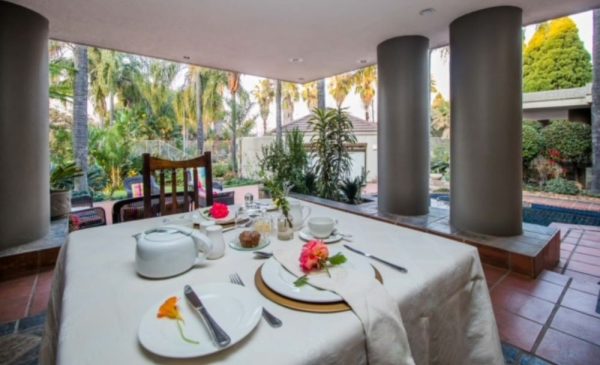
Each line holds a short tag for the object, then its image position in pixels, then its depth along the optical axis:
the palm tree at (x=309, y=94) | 13.49
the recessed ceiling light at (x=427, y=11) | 2.52
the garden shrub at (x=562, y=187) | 5.75
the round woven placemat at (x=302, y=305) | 0.68
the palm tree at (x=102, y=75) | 10.26
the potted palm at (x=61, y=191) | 3.02
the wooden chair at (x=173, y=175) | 1.73
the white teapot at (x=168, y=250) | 0.85
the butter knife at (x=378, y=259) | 0.89
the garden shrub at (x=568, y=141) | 5.92
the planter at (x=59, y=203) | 3.01
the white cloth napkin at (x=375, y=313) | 0.65
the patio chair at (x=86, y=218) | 2.92
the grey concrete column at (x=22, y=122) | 2.27
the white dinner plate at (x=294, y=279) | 0.71
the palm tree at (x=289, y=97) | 13.87
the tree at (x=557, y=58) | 7.80
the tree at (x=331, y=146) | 4.12
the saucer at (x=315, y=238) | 1.15
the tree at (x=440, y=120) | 11.60
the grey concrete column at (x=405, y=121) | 3.17
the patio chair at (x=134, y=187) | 4.29
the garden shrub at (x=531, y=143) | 6.34
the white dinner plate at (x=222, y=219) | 1.38
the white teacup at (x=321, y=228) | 1.17
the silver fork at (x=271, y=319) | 0.64
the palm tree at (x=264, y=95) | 14.20
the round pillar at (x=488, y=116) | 2.43
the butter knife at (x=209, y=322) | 0.56
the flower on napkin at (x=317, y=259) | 0.83
